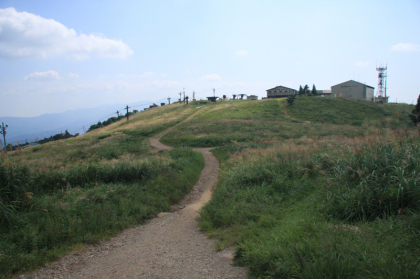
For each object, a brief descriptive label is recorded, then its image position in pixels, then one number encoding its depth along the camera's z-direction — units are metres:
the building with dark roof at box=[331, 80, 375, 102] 78.19
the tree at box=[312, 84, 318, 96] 78.78
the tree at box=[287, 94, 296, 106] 62.80
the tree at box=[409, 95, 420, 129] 26.50
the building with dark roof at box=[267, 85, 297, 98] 89.50
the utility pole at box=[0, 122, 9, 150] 31.11
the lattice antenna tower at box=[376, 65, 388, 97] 83.47
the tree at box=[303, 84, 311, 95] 84.14
